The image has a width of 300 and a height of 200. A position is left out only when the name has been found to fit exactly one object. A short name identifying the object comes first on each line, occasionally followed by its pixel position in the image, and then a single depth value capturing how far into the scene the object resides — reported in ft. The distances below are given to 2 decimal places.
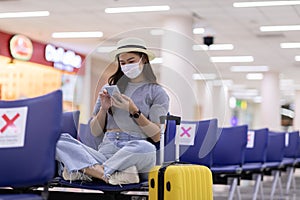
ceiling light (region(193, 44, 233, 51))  44.11
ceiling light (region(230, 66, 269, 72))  57.77
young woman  9.38
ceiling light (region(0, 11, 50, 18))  33.45
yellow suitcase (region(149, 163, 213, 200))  9.34
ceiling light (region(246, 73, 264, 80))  64.28
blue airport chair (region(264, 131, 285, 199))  20.90
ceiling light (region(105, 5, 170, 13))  31.48
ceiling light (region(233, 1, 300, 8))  29.43
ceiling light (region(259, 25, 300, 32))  36.26
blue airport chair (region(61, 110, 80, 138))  12.12
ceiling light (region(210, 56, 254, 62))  51.03
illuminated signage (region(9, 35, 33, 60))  40.19
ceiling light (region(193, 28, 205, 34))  37.26
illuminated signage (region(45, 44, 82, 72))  44.93
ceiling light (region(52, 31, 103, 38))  40.27
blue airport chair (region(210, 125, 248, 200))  15.92
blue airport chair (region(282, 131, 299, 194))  24.02
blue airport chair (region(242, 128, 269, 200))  18.44
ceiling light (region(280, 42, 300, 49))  42.83
